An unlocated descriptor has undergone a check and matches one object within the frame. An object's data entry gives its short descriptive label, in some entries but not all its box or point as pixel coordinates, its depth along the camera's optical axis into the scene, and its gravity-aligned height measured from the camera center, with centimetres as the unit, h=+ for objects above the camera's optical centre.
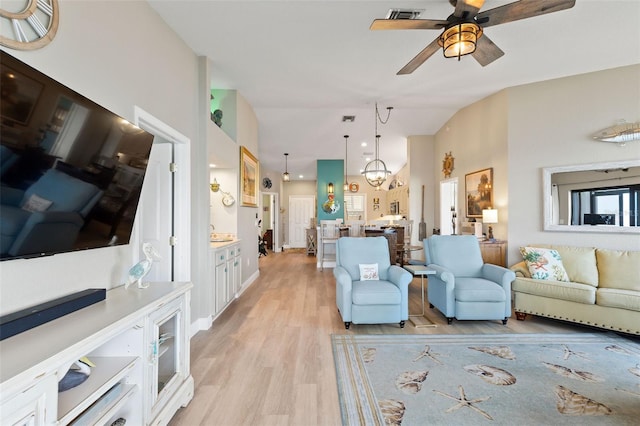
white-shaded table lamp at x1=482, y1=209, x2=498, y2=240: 449 +4
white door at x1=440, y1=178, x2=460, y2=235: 661 +31
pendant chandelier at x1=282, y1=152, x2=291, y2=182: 872 +179
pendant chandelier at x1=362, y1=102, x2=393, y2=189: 594 +95
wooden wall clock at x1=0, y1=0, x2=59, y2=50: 130 +91
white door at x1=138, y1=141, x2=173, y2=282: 298 +11
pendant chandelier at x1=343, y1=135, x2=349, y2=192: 713 +193
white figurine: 188 -34
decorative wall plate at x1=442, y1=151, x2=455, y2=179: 614 +115
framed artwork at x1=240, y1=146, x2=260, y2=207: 463 +70
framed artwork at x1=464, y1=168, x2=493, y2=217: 480 +49
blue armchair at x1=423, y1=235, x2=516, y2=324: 337 -75
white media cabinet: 95 -62
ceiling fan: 211 +152
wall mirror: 363 +28
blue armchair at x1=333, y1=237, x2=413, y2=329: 326 -89
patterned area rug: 190 -125
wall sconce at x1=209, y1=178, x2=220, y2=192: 437 +49
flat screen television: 111 +24
